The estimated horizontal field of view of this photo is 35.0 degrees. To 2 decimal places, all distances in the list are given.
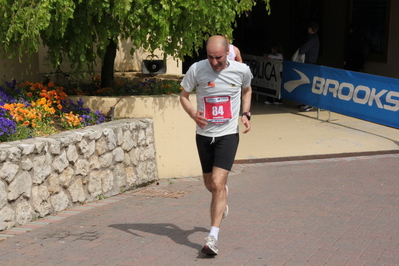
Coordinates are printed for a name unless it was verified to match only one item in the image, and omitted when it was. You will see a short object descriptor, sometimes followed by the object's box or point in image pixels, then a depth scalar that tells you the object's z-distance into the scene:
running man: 5.62
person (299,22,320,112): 14.73
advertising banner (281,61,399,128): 11.74
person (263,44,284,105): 15.78
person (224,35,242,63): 8.36
